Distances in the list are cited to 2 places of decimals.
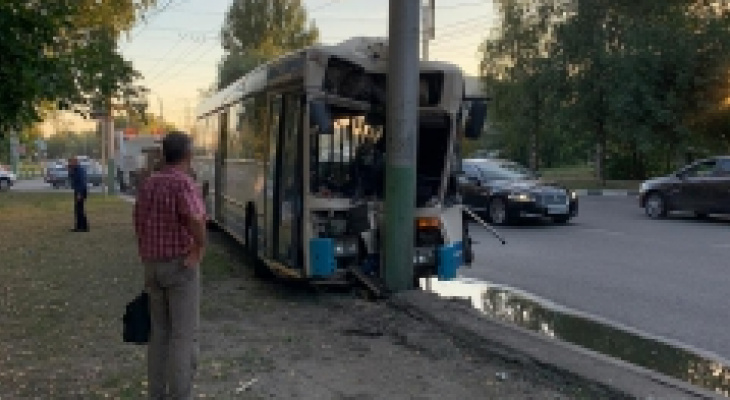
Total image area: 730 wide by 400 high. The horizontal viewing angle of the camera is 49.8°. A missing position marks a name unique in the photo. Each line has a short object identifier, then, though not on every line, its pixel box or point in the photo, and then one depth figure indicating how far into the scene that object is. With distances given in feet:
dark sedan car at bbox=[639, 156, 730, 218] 61.16
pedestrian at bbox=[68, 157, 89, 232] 57.93
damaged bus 29.04
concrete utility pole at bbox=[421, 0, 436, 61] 92.12
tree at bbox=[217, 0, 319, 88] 204.13
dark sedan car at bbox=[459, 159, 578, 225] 59.16
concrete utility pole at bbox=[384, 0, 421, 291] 28.71
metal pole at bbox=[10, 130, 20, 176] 198.44
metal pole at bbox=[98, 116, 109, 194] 111.96
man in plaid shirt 16.25
